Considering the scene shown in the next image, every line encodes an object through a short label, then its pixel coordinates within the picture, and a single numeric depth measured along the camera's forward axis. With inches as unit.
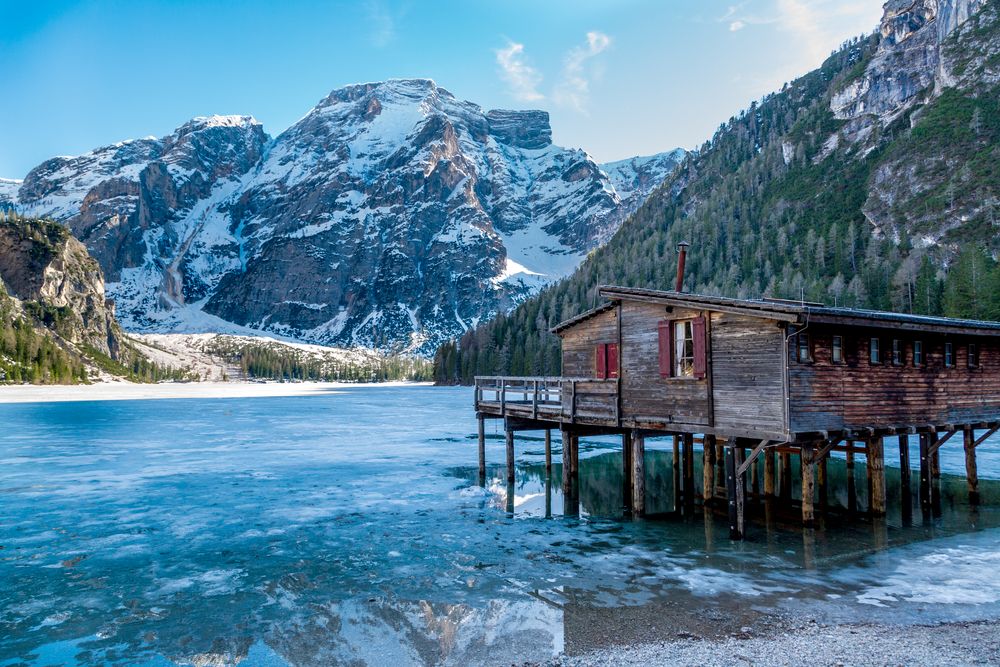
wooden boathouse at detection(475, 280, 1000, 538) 772.0
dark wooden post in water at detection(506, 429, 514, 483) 1258.6
